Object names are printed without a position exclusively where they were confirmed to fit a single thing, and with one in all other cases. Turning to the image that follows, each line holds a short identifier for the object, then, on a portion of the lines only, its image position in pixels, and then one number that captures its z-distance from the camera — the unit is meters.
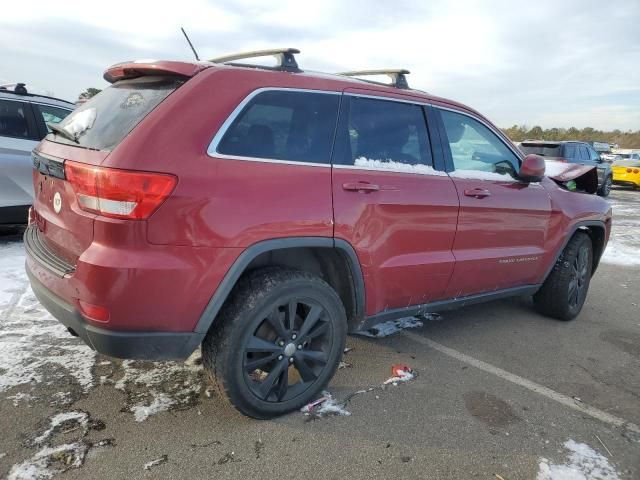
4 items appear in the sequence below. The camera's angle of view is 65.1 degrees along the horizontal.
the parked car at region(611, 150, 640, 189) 19.44
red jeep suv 2.18
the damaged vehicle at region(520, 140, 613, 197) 14.16
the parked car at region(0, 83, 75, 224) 5.41
